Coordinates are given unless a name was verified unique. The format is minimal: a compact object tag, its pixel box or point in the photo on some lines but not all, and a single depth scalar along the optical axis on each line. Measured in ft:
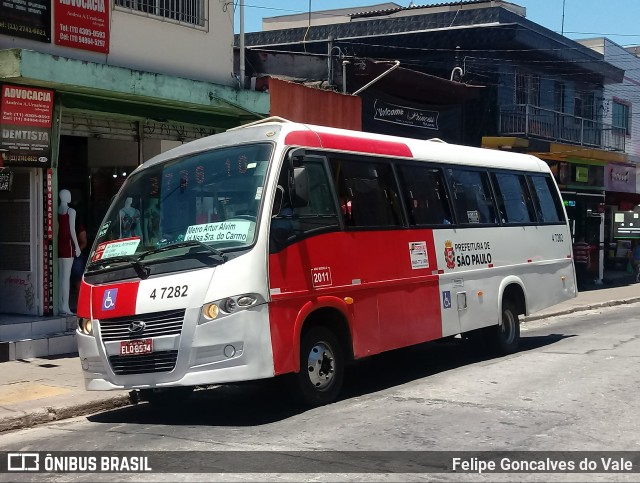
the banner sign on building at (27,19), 39.78
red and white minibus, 26.37
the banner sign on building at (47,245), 42.37
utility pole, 53.93
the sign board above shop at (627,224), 106.93
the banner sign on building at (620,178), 99.80
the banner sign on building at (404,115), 67.41
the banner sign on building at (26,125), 39.58
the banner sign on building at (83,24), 42.32
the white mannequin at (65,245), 43.34
